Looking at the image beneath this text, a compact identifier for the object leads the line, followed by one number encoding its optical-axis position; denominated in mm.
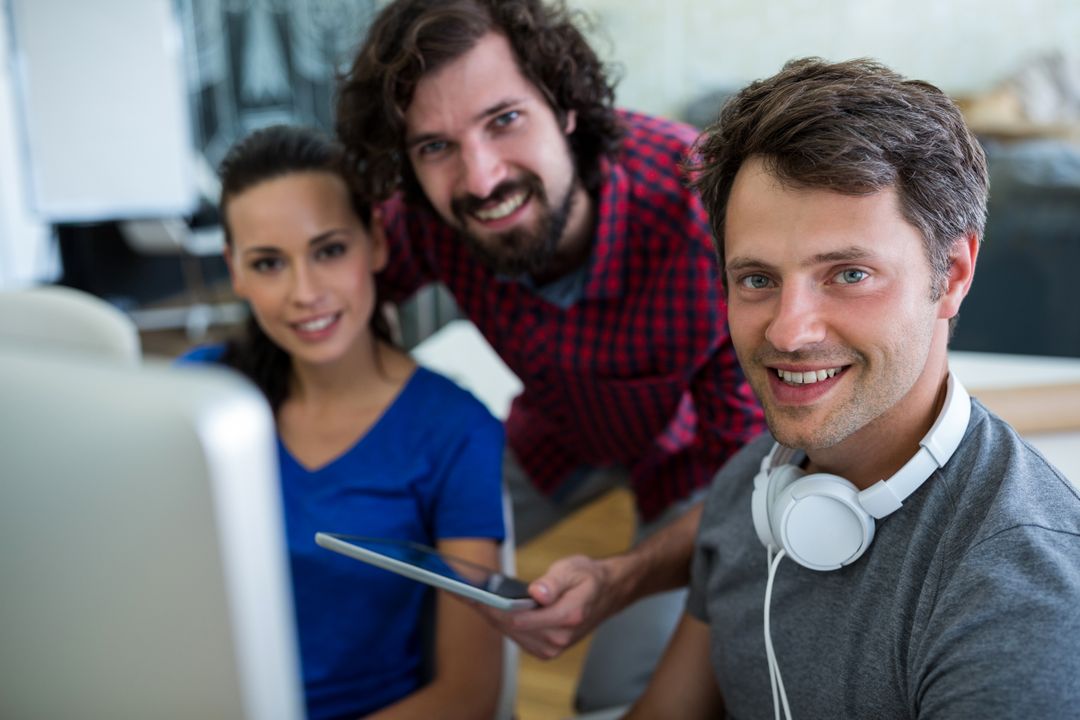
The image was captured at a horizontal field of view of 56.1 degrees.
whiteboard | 5043
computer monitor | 329
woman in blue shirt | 1308
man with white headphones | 807
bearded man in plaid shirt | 1440
